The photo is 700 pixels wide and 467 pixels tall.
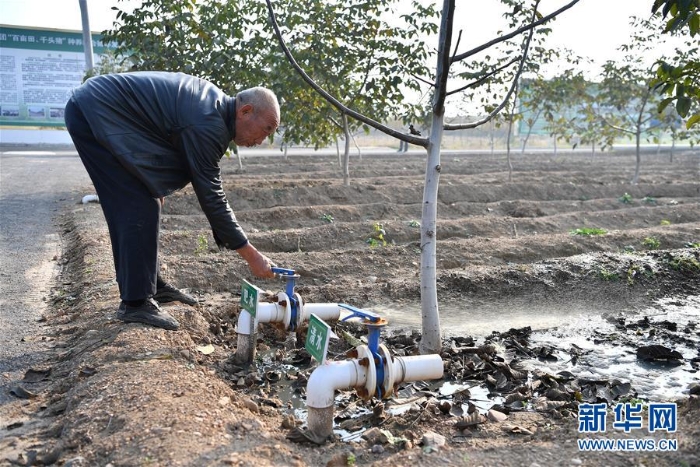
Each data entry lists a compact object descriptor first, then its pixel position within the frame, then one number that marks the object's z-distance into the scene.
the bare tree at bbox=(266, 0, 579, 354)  3.85
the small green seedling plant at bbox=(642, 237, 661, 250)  8.14
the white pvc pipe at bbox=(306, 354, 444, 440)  2.77
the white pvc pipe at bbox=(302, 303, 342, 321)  3.88
